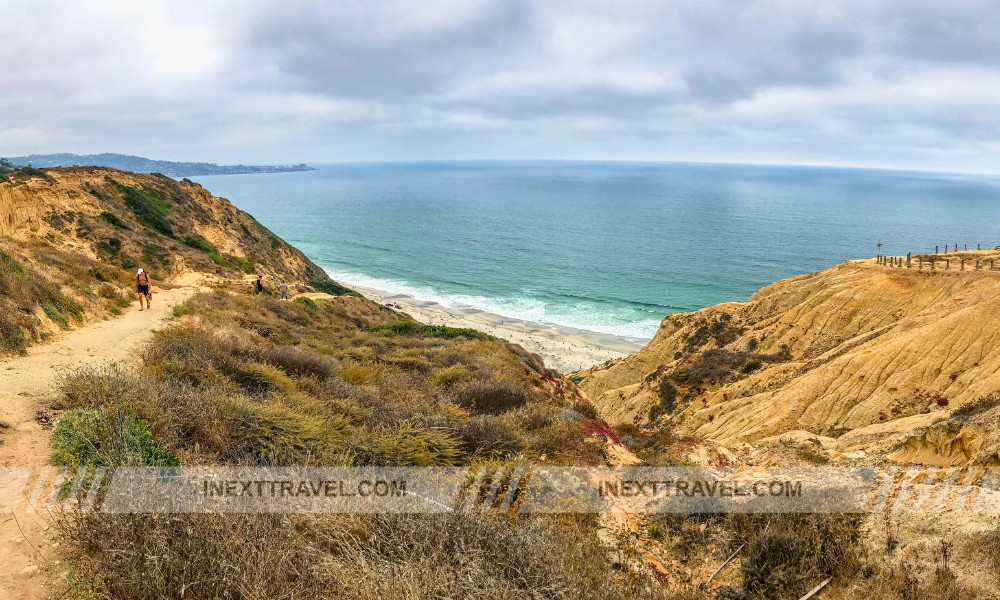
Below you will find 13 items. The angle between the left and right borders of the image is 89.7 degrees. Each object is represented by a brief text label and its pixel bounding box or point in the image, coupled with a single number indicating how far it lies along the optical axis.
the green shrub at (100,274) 18.58
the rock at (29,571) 3.83
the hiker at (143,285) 16.04
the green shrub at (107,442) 4.93
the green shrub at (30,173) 34.19
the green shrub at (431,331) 23.31
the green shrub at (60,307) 11.90
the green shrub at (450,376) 12.73
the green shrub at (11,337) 9.34
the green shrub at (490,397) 10.84
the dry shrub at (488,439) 7.87
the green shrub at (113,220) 32.06
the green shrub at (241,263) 36.38
